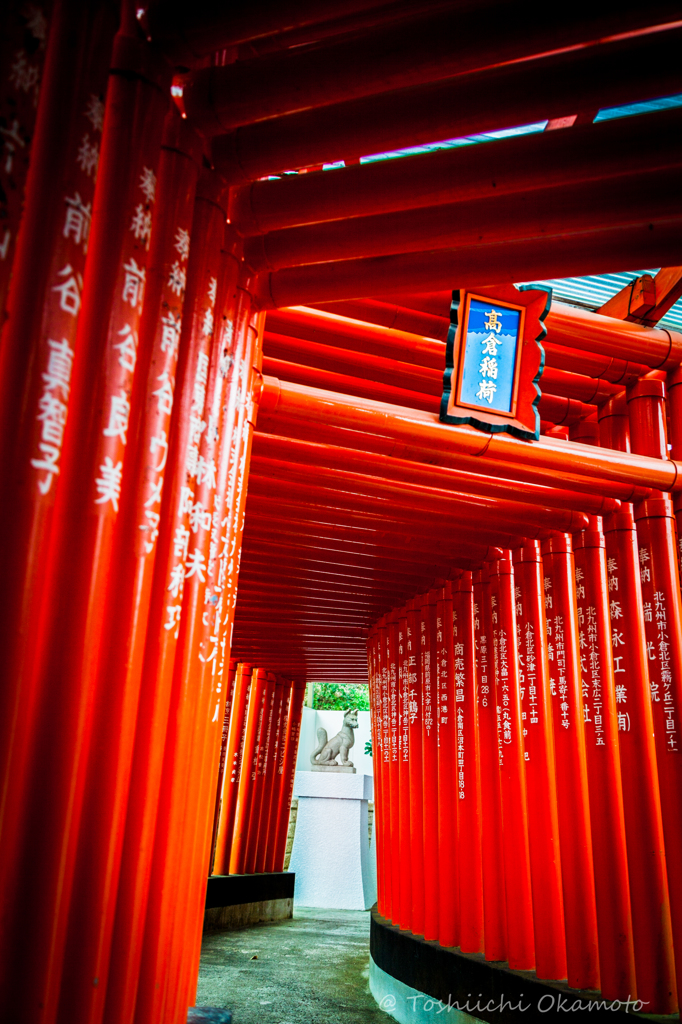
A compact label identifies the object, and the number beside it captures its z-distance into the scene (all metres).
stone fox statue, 13.11
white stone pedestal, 12.00
